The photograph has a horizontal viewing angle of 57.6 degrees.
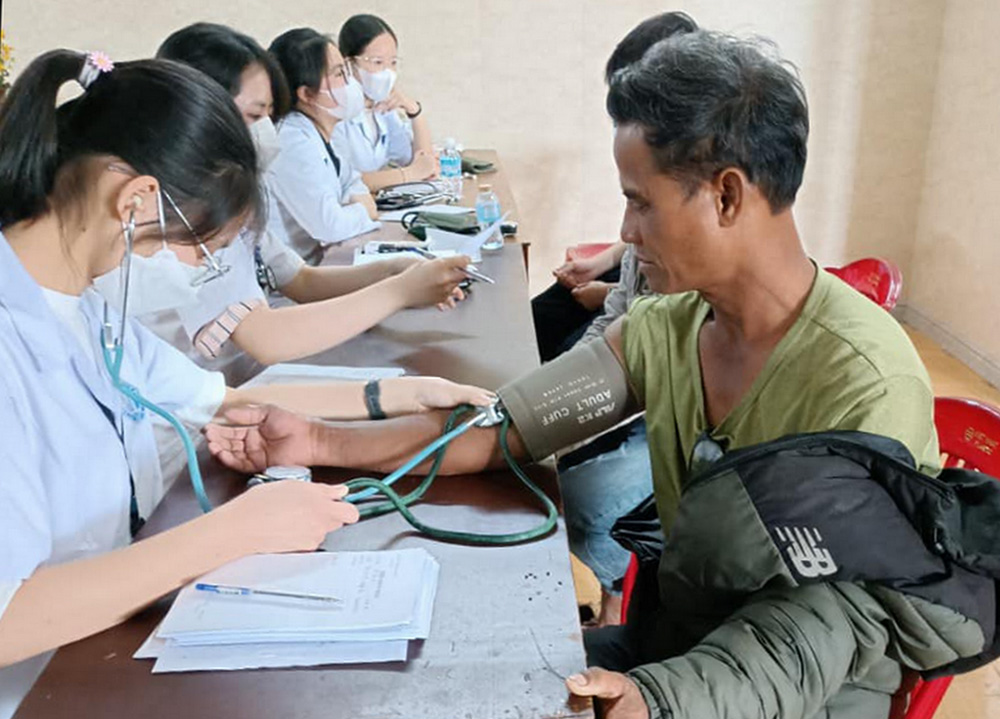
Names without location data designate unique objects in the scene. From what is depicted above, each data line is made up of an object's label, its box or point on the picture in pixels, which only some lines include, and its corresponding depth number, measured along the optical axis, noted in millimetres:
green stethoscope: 1071
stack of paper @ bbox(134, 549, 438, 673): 867
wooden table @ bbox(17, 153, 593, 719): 811
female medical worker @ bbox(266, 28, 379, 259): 2617
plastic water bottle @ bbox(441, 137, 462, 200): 3342
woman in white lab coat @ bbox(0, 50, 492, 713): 930
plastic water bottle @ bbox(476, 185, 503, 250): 2746
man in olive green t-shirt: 1031
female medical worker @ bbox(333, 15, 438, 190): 3391
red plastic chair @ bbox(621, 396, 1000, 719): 1278
